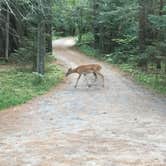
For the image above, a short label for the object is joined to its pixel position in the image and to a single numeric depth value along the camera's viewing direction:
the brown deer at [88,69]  18.05
